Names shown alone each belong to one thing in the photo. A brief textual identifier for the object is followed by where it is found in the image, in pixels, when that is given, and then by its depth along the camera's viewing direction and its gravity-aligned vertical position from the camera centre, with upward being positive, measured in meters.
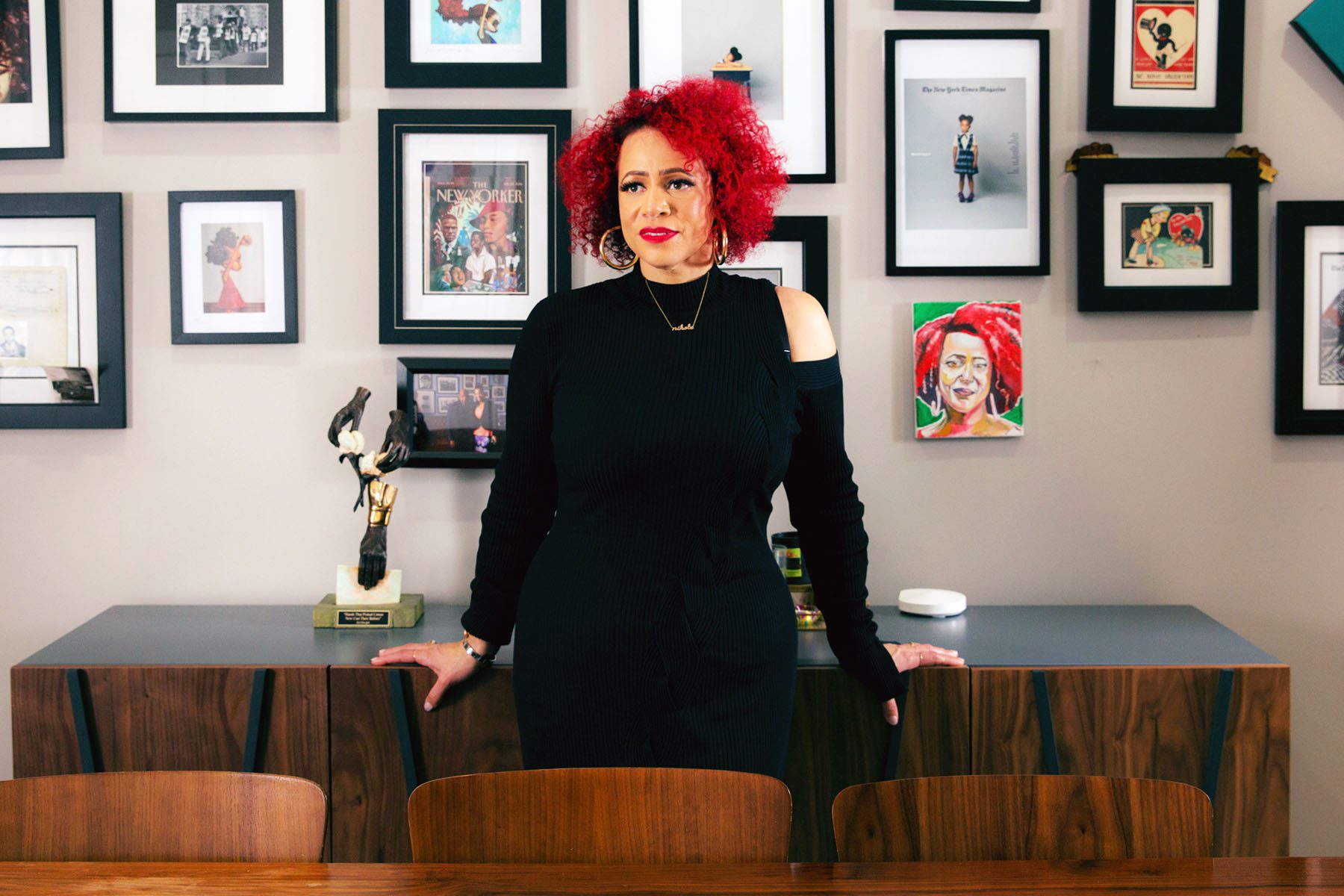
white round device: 2.07 -0.40
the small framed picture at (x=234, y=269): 2.18 +0.31
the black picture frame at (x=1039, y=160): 2.17 +0.54
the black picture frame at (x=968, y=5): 2.17 +0.87
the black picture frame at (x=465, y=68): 2.15 +0.74
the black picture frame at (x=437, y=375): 2.18 +0.04
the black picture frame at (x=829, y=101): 2.17 +0.67
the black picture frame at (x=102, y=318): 2.16 +0.20
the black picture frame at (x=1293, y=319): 2.18 +0.19
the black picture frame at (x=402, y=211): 2.16 +0.44
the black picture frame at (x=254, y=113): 2.15 +0.67
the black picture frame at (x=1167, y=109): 2.17 +0.69
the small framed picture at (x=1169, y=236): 2.17 +0.38
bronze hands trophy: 2.00 -0.29
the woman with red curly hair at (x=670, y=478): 1.43 -0.10
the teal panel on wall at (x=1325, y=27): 2.17 +0.82
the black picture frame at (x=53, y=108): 2.16 +0.65
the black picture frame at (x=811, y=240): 2.17 +0.37
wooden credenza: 1.75 -0.56
